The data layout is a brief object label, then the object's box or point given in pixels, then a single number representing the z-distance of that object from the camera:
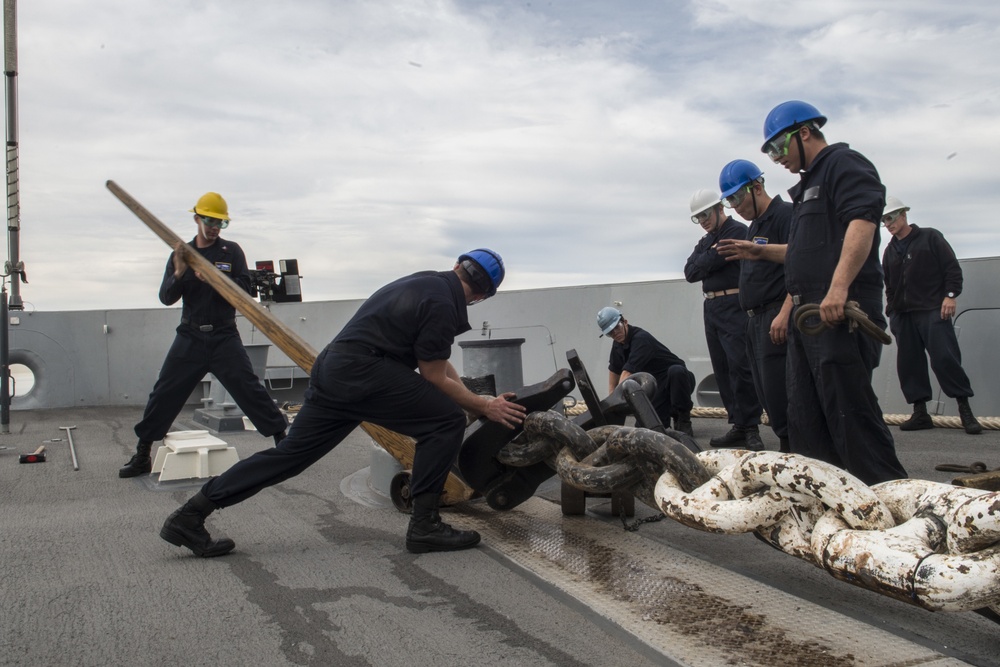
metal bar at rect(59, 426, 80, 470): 5.05
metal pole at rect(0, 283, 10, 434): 6.32
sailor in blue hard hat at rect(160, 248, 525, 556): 2.93
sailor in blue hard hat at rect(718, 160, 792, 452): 3.65
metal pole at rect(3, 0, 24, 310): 6.41
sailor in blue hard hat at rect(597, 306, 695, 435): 5.72
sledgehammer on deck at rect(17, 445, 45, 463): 5.06
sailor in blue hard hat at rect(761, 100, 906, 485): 2.91
